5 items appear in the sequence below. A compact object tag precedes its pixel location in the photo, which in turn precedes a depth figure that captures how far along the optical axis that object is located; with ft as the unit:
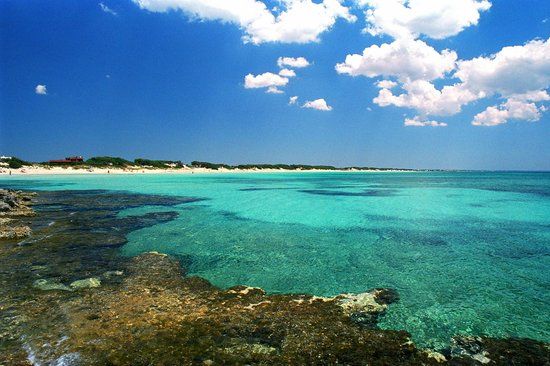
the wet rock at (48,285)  28.91
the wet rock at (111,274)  32.65
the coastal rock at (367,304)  24.61
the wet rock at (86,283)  29.57
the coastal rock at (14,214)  49.47
